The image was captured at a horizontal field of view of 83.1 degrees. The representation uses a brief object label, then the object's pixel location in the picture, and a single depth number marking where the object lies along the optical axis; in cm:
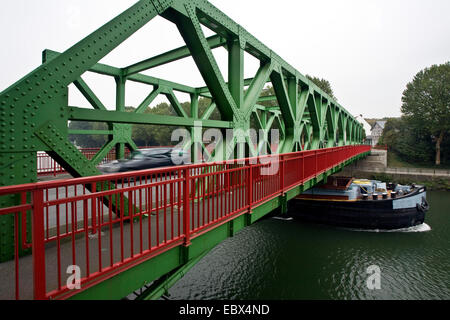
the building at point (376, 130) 8529
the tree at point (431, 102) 4362
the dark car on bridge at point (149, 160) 1048
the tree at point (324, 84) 4847
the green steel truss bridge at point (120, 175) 260
